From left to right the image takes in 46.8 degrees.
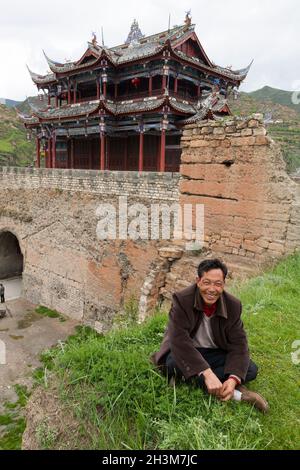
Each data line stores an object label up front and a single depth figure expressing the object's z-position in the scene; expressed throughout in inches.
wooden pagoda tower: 551.5
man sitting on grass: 102.0
